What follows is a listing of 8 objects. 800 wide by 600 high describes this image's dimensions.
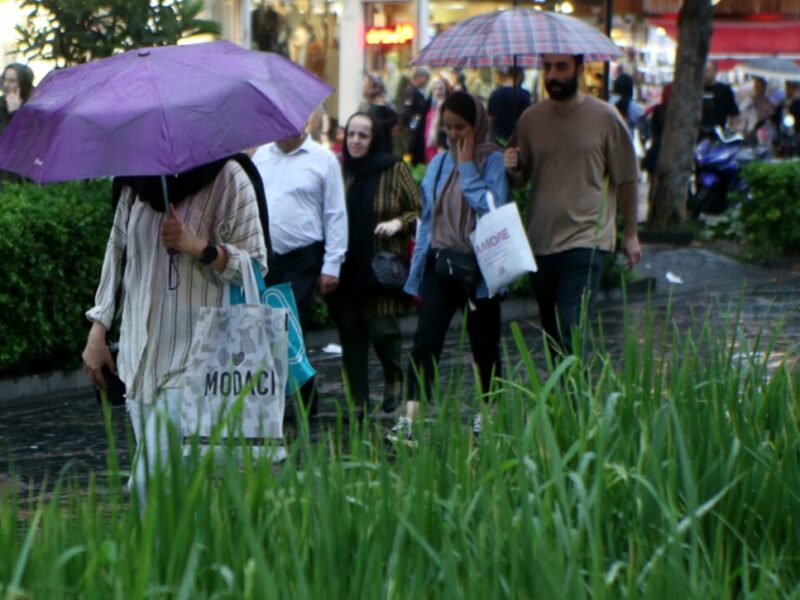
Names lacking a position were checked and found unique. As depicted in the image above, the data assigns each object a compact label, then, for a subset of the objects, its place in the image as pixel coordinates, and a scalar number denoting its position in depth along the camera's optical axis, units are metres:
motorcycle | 21.12
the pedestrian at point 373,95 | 17.74
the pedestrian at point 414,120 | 19.89
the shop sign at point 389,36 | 25.06
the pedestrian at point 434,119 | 18.92
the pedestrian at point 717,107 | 22.03
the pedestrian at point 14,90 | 12.66
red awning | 34.25
